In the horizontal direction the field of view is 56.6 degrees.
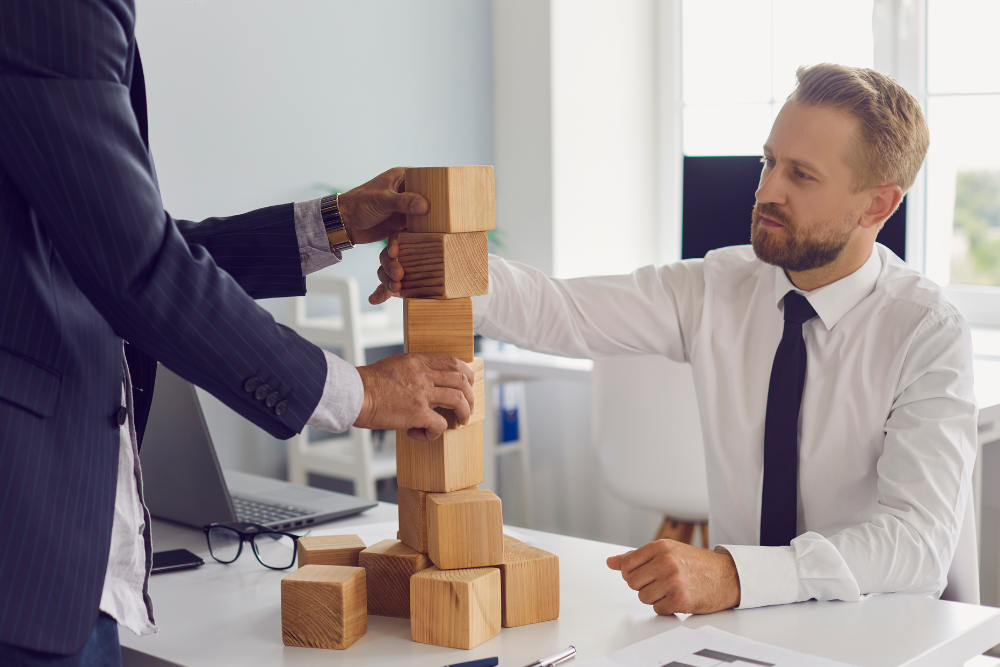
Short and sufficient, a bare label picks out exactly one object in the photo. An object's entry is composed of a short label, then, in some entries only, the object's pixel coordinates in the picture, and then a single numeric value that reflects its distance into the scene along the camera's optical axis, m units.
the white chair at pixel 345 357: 2.84
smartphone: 1.18
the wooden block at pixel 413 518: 0.99
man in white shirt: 1.17
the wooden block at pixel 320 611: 0.92
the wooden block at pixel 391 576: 0.99
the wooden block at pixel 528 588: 0.95
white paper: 0.84
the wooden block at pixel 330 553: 1.05
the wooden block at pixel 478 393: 1.01
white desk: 0.89
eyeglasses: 1.22
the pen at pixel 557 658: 0.85
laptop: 1.33
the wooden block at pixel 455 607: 0.90
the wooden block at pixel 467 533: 0.95
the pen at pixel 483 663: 0.85
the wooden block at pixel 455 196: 0.98
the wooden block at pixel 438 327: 0.99
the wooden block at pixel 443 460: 0.97
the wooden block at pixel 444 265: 0.99
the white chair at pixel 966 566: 1.28
